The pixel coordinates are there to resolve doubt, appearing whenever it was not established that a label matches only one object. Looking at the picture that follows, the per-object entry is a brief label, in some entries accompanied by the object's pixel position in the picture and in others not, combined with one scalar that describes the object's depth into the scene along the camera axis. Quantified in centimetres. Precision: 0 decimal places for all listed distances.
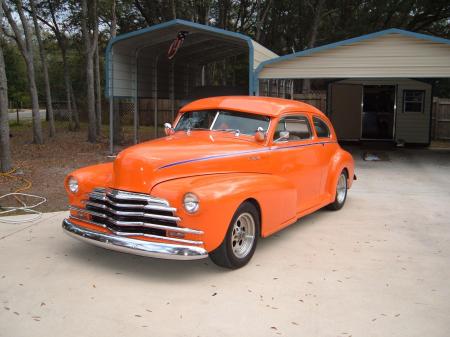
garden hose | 671
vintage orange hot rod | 437
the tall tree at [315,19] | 2431
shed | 1238
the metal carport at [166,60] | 1288
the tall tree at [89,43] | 1559
